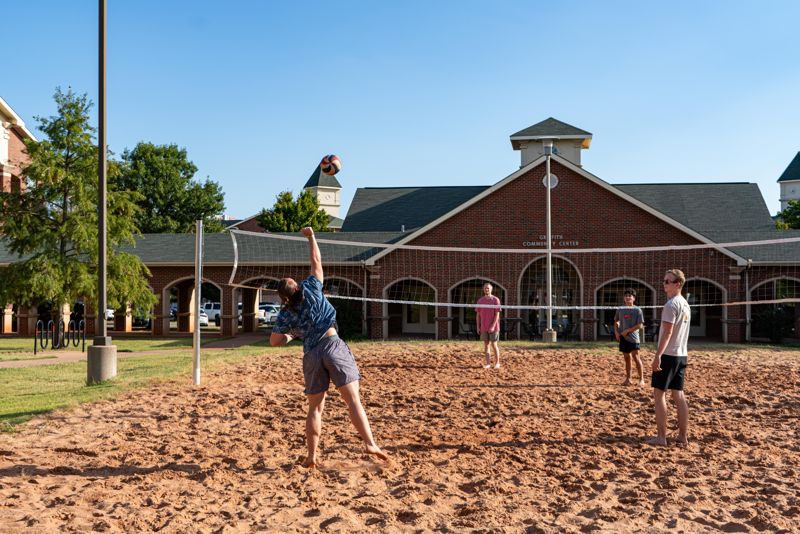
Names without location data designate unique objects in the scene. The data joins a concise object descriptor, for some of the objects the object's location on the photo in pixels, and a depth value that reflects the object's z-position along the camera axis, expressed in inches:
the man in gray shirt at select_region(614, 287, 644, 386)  425.4
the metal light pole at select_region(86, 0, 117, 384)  430.3
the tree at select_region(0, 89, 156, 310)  803.4
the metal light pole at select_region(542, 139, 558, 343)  731.5
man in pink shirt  506.6
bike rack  795.5
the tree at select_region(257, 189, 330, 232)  1776.6
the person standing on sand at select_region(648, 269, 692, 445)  264.8
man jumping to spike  226.8
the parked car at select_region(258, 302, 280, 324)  1551.1
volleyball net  888.3
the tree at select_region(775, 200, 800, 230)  1910.4
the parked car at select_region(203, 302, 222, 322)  1715.8
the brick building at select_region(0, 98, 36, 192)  1272.1
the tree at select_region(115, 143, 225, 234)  2028.8
